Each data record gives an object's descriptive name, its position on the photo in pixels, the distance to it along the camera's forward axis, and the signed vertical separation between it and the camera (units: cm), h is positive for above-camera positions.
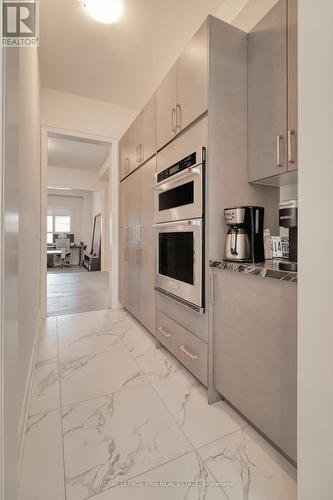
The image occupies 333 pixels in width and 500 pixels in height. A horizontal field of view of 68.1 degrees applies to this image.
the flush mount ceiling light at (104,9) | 196 +194
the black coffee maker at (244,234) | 142 +7
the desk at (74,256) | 864 -34
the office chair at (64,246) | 885 +1
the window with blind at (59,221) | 934 +99
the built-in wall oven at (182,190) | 153 +41
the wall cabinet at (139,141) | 228 +113
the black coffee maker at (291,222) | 106 +11
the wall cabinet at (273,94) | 132 +88
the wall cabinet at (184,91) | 152 +110
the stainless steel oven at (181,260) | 155 -10
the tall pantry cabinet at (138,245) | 238 +2
